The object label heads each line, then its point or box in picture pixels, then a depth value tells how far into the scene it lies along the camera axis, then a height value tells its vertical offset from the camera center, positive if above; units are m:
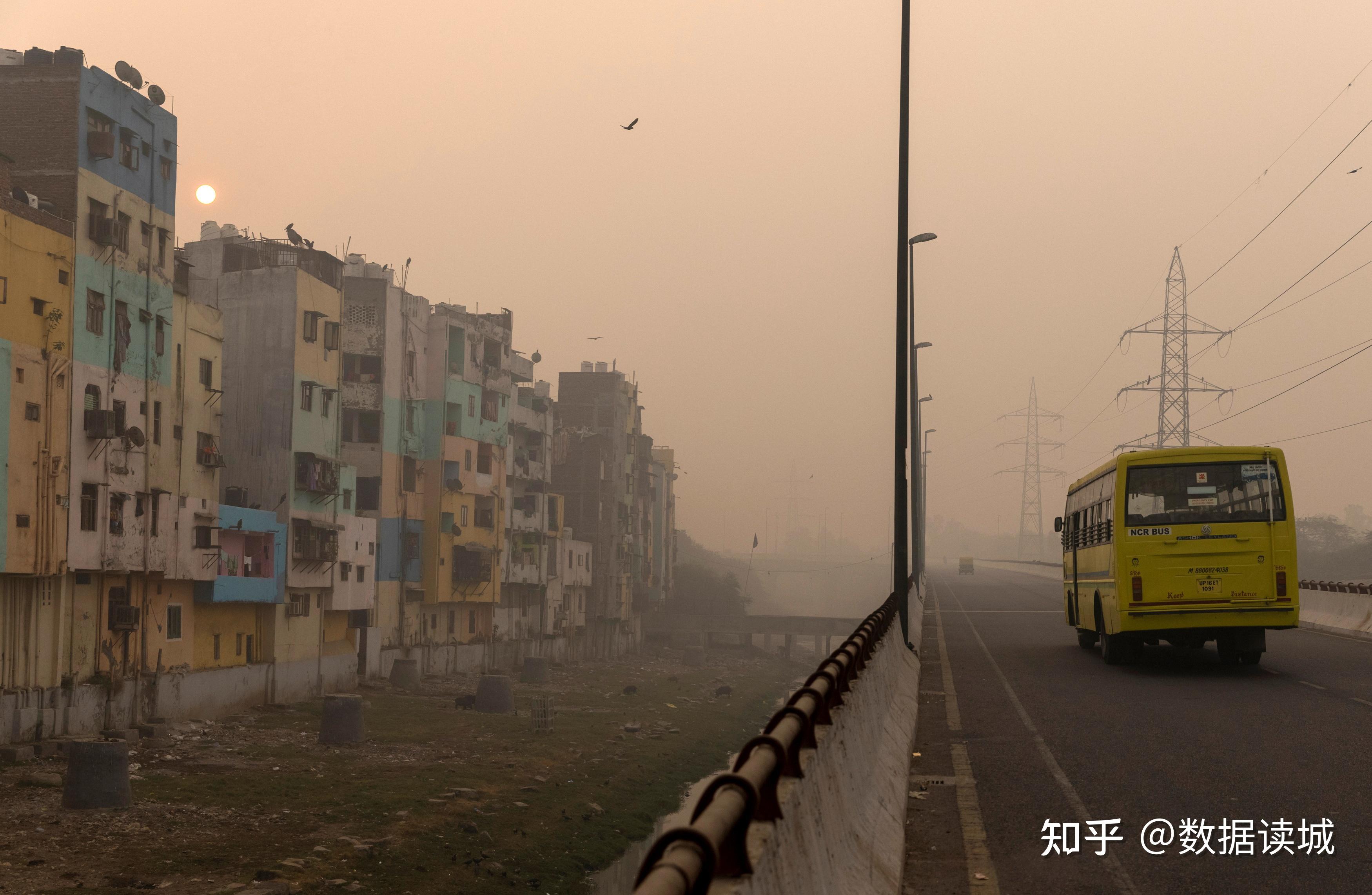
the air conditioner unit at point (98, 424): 45.12 +3.76
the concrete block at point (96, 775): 35.69 -6.51
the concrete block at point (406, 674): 67.06 -6.94
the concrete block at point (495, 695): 63.94 -7.58
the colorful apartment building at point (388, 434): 71.19 +5.64
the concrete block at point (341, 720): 50.25 -6.94
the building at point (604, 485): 102.75 +4.32
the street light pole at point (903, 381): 22.30 +2.69
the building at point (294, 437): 60.59 +4.63
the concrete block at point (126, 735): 43.81 -6.60
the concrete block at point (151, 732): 45.62 -6.78
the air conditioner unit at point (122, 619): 45.78 -2.90
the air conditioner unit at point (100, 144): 46.22 +13.58
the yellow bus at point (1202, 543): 19.70 +0.04
